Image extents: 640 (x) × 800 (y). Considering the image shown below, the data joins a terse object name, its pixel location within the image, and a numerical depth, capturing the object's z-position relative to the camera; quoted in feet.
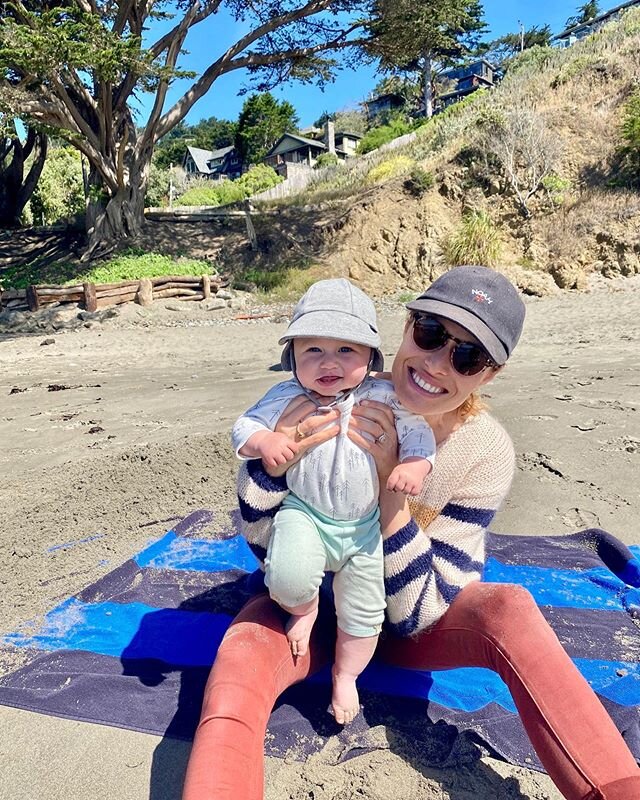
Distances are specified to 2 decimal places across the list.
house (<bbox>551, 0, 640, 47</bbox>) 174.62
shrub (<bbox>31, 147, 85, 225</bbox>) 85.66
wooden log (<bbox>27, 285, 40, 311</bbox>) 43.70
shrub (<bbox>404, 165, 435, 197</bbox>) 55.52
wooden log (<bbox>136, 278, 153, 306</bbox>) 45.32
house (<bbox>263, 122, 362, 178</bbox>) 167.53
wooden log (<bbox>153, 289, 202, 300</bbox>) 47.01
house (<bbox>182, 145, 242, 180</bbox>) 210.38
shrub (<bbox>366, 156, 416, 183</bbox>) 62.28
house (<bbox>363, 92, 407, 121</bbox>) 163.26
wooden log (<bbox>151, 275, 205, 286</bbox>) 47.01
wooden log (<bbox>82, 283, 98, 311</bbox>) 43.55
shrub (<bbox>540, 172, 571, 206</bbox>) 51.47
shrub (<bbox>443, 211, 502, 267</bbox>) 49.01
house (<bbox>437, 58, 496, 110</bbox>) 175.01
